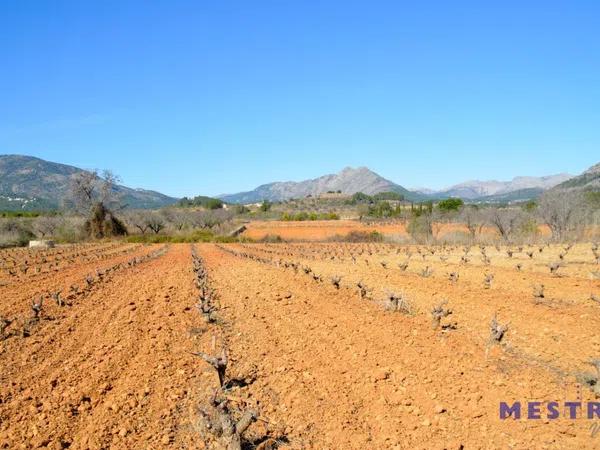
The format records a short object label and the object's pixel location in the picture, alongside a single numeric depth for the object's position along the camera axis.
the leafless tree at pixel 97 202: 47.53
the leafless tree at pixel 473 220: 42.06
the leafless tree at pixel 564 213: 35.84
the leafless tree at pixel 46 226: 52.94
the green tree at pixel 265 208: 125.09
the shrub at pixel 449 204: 66.22
